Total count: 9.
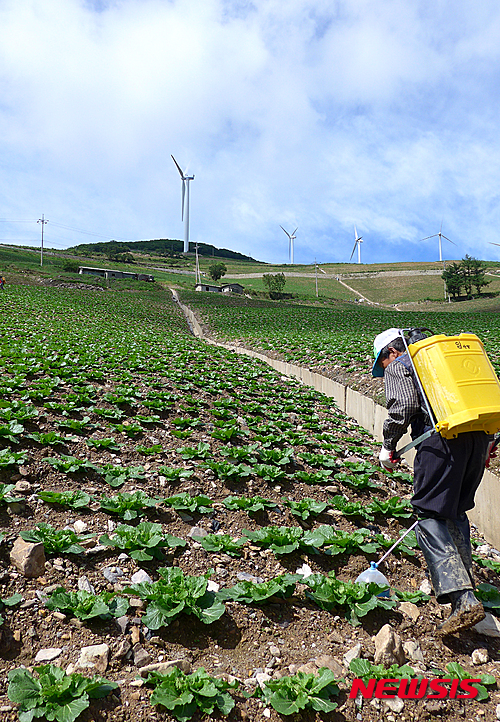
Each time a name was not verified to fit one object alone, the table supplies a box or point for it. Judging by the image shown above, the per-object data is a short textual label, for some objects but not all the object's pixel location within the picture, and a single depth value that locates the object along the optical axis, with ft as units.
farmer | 14.61
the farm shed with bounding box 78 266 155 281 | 375.66
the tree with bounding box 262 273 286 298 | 382.01
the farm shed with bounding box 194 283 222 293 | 328.58
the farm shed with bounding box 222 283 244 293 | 364.38
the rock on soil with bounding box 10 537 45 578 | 14.10
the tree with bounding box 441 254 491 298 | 337.93
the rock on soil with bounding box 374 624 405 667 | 12.60
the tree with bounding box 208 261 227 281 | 463.01
